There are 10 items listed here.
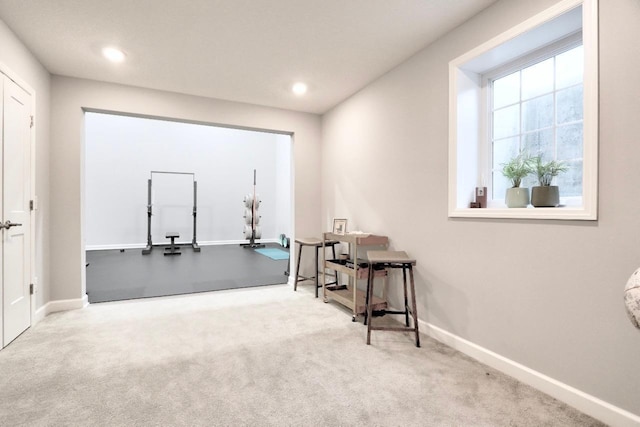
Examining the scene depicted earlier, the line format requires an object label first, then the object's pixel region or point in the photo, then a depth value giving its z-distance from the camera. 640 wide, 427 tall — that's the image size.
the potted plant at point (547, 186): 1.89
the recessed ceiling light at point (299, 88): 3.46
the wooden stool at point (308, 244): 3.79
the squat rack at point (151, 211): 7.44
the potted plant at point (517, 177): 2.05
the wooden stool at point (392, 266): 2.40
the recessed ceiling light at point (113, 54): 2.70
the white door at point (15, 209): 2.36
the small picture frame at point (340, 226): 3.62
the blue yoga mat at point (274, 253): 6.79
